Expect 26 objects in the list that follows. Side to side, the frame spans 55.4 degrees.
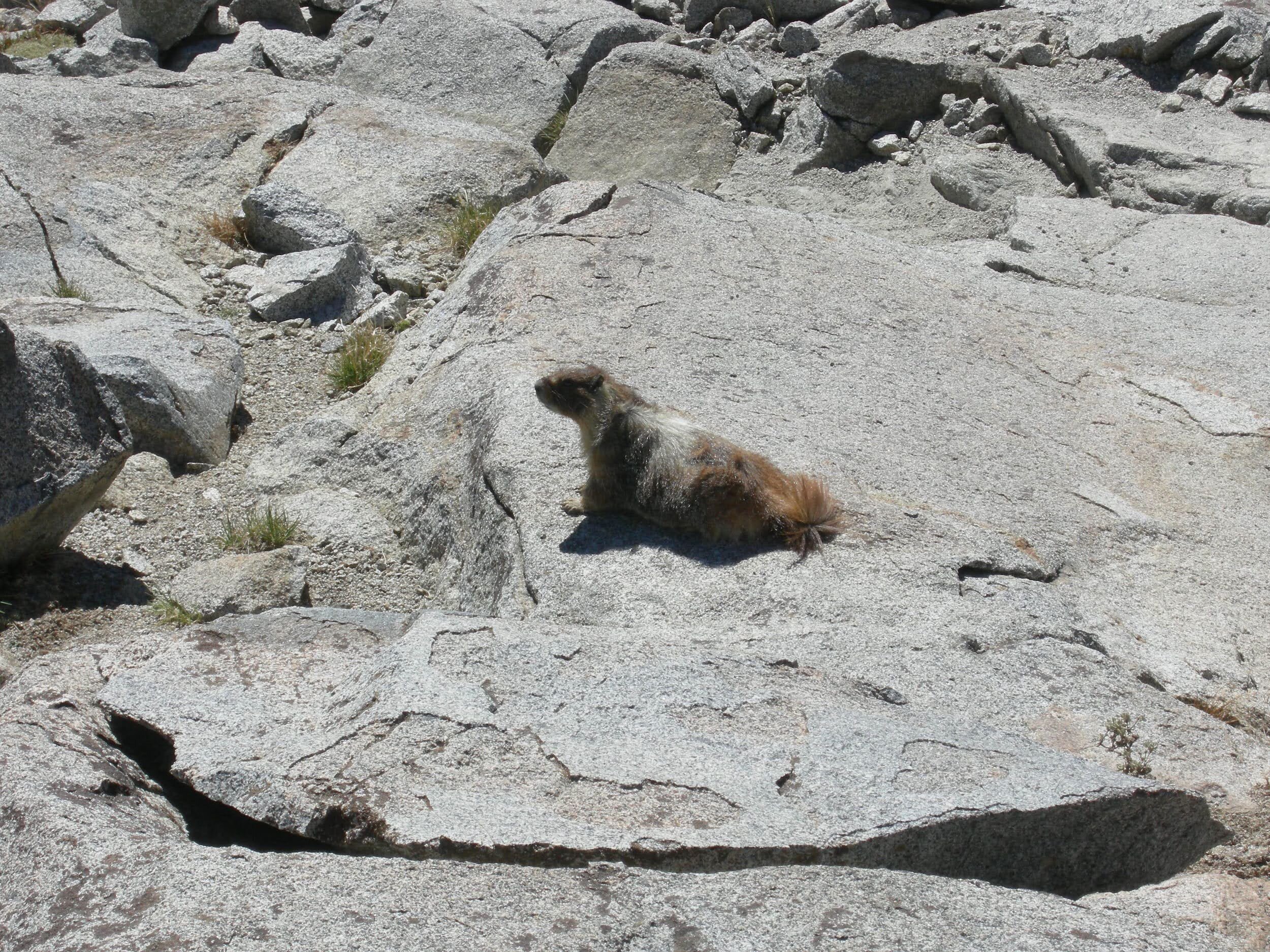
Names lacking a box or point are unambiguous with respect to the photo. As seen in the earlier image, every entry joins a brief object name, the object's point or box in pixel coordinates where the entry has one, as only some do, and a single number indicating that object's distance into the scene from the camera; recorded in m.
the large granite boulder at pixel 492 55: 11.15
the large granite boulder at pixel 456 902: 2.64
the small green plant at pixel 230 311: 8.19
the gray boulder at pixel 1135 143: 8.08
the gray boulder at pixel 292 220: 8.62
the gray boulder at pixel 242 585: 5.37
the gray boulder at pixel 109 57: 12.12
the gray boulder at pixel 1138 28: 9.29
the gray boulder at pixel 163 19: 12.53
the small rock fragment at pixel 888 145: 9.98
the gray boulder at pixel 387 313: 8.01
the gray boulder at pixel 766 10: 11.72
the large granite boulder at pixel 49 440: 5.28
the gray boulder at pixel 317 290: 8.20
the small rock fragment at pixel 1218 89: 8.98
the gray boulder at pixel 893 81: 10.05
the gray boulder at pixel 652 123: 10.49
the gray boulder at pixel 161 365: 6.65
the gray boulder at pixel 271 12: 13.00
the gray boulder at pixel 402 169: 9.05
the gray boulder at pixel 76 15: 14.63
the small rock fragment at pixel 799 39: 11.19
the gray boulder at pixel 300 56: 12.11
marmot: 4.72
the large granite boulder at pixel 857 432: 4.58
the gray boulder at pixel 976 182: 8.98
